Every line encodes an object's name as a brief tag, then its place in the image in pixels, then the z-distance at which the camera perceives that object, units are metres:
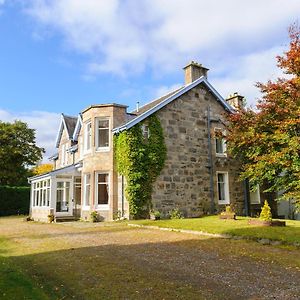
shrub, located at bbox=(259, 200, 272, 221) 14.26
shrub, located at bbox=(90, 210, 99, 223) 20.29
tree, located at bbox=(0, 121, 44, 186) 40.75
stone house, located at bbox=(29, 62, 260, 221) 20.92
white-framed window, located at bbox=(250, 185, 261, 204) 25.25
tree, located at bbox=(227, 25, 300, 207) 16.70
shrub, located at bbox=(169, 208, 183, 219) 20.65
